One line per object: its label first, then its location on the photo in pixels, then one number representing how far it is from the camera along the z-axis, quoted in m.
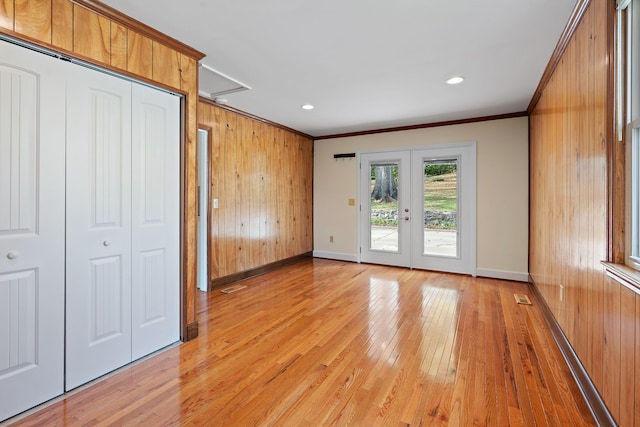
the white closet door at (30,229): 1.68
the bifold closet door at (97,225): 1.96
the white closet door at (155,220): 2.32
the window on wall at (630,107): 1.48
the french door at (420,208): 4.90
